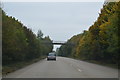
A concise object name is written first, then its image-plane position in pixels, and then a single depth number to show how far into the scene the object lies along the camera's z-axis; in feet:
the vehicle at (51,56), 236.65
